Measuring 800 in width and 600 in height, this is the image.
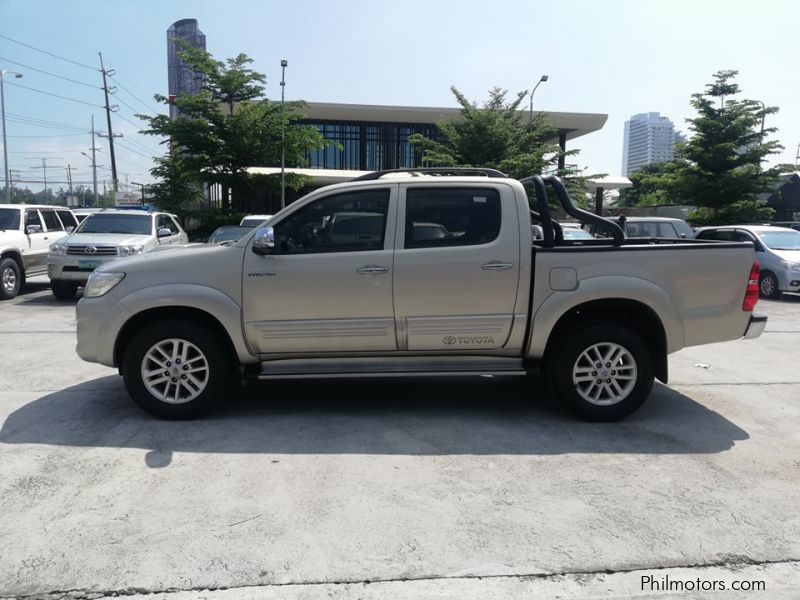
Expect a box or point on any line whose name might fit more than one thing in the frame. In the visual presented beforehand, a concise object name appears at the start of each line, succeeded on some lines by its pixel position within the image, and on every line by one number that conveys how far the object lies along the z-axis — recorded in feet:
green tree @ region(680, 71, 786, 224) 91.20
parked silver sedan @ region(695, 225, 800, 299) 45.98
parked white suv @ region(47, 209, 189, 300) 39.54
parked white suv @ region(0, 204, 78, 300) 41.68
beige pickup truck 17.01
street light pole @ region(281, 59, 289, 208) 84.64
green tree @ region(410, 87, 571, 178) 90.22
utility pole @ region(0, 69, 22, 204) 134.82
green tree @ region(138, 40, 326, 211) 82.23
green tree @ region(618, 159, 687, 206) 97.86
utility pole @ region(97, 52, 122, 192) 170.26
